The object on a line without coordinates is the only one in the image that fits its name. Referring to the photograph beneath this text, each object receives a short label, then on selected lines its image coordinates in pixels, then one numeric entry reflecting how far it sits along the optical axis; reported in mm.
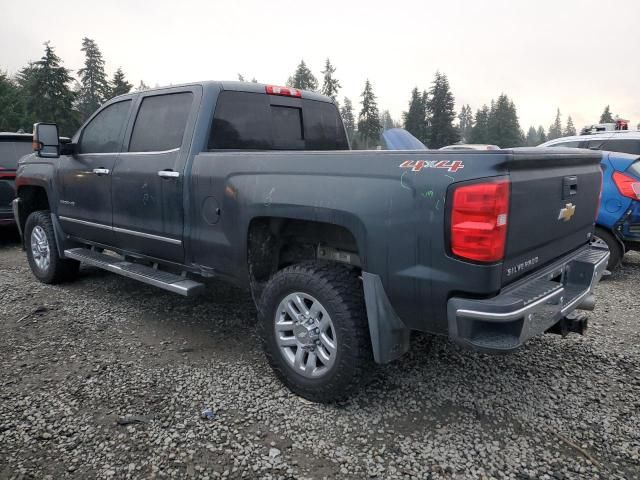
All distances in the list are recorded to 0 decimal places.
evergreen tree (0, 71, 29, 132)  41281
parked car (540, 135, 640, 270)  5480
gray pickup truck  2232
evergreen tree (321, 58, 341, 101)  78062
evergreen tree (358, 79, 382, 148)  70375
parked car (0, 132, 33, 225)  7242
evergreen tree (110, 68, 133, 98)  53688
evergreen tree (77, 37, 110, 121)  63062
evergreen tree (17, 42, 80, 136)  43344
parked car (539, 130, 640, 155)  7785
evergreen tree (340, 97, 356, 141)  88106
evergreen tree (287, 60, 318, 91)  74125
